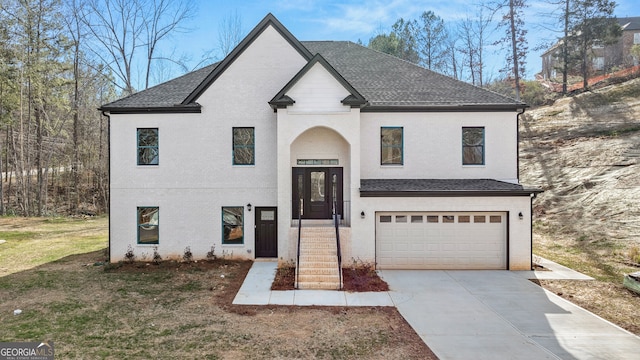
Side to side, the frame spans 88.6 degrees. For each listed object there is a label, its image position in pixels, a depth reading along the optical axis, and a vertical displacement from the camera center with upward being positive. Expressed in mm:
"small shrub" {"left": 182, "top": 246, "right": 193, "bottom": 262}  13156 -3070
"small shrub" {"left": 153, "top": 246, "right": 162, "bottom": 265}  13085 -3091
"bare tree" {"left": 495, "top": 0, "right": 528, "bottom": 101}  29594 +13006
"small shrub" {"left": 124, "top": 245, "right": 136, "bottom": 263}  13164 -3071
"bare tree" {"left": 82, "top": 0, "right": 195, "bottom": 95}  26000 +9982
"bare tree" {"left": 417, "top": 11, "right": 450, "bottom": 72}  35562 +15308
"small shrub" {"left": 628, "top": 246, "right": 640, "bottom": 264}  12152 -2894
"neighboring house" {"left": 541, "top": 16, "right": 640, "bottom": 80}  36025 +16410
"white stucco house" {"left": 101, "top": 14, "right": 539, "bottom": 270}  13172 +909
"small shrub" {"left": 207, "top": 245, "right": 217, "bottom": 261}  13125 -3025
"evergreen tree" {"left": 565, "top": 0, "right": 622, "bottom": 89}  31391 +14573
